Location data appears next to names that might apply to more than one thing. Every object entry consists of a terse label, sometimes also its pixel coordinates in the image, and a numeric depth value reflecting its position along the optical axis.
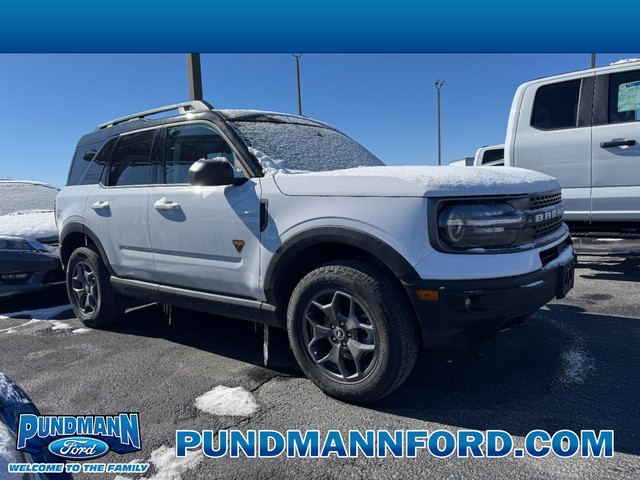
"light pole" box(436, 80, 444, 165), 34.16
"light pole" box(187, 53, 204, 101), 7.18
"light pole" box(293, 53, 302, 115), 22.19
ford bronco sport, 2.20
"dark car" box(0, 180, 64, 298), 4.91
